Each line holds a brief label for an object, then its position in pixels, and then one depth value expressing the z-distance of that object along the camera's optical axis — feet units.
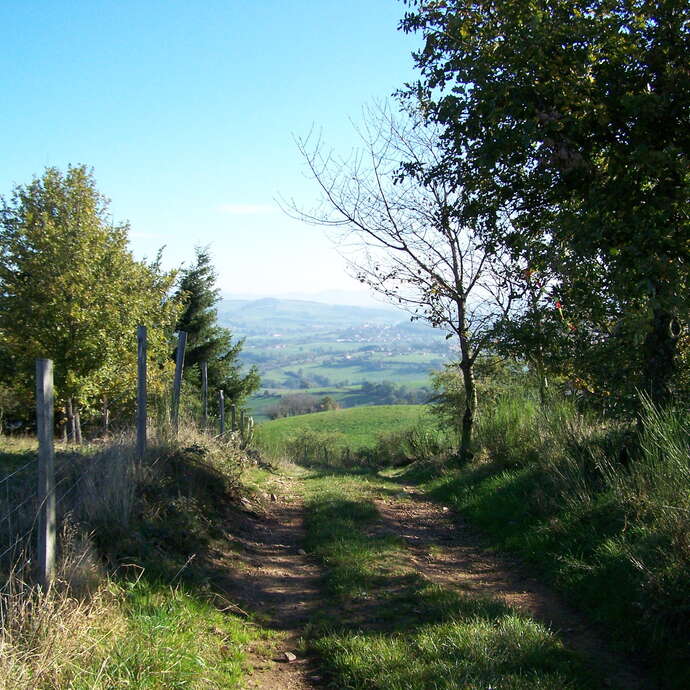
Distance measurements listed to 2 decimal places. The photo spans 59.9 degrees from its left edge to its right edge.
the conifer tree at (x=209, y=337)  113.19
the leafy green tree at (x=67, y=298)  51.08
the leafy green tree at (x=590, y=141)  18.69
